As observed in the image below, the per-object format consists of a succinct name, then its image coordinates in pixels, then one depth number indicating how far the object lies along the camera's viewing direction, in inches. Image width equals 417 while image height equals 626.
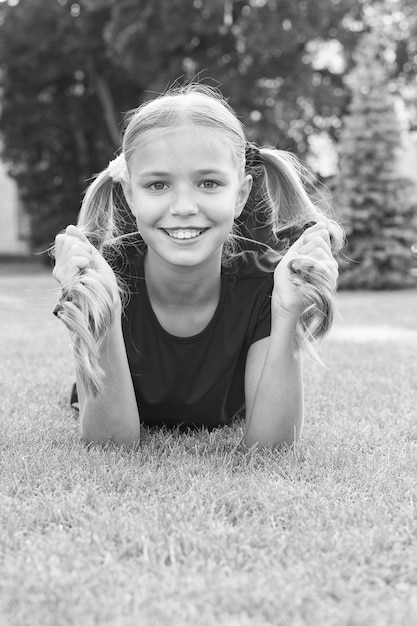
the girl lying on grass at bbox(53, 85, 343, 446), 103.0
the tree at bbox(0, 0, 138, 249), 869.8
